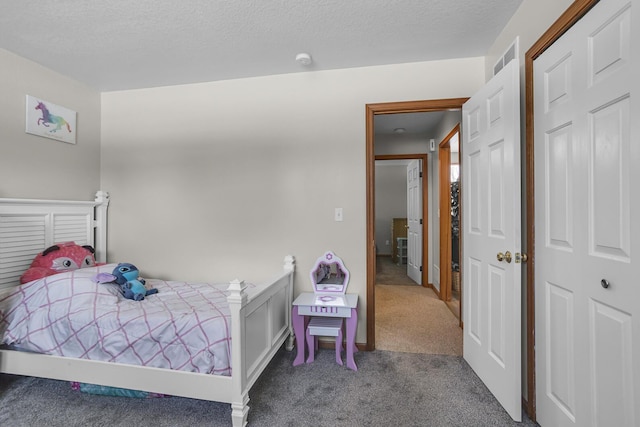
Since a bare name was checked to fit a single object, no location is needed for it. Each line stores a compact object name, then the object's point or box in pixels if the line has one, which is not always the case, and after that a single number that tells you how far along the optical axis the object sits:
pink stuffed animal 2.20
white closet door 1.06
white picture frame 2.39
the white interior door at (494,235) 1.63
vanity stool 2.23
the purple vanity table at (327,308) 2.21
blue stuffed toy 2.07
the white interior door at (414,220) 4.72
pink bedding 1.67
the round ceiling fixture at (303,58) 2.28
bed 1.60
